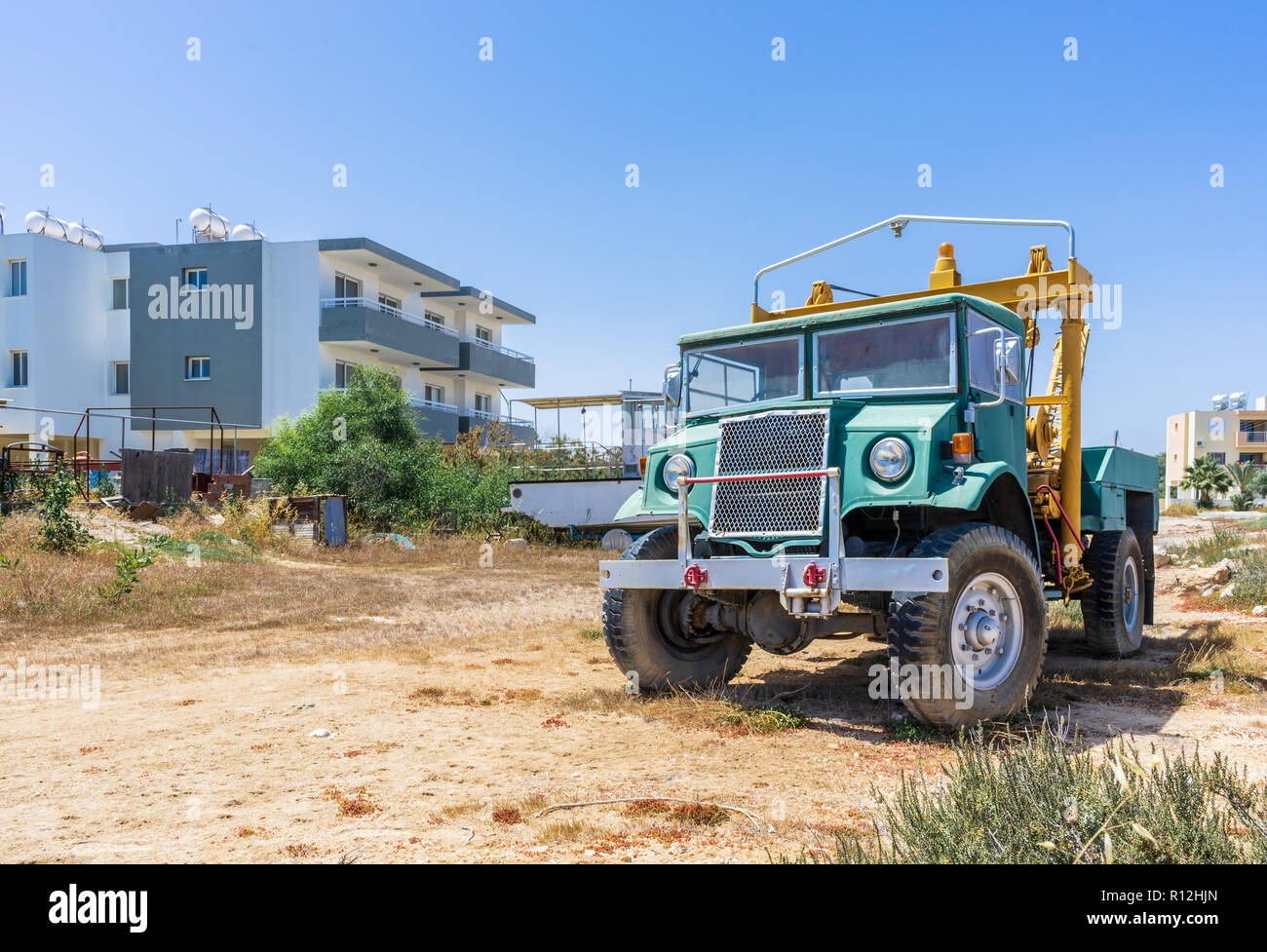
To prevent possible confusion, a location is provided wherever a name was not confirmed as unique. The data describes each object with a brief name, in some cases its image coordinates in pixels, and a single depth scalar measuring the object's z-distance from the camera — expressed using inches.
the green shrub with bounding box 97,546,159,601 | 467.8
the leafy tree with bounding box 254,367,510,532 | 945.5
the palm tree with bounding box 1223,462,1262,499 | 2299.5
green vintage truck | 224.7
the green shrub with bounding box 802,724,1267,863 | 122.8
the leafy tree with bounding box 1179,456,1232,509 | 2345.0
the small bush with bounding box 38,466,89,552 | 600.4
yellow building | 3307.1
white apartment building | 1362.0
